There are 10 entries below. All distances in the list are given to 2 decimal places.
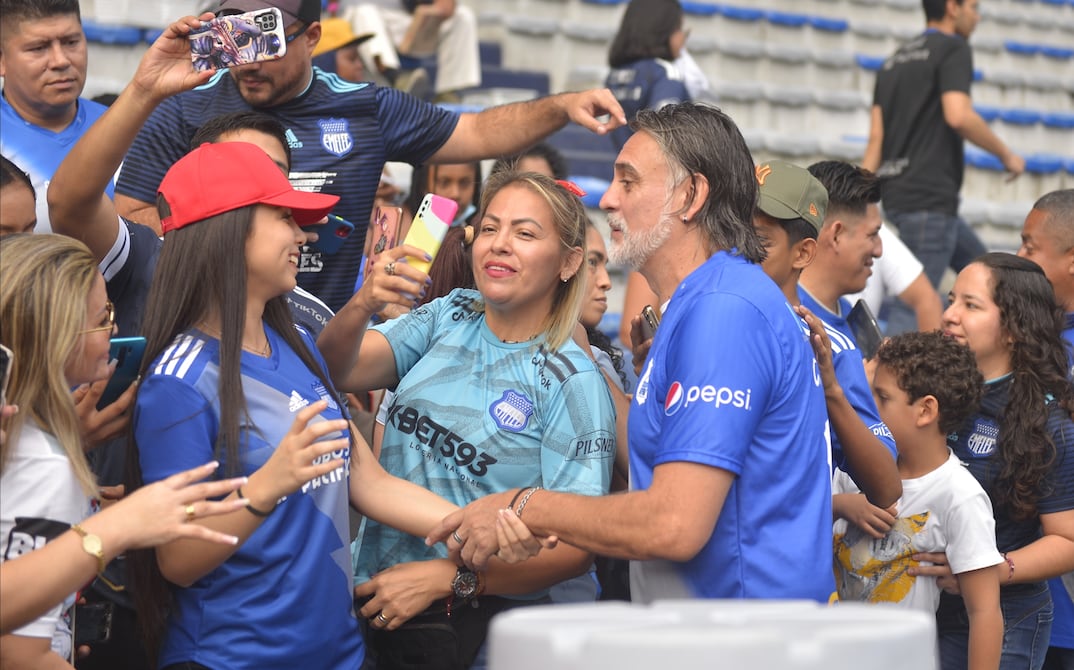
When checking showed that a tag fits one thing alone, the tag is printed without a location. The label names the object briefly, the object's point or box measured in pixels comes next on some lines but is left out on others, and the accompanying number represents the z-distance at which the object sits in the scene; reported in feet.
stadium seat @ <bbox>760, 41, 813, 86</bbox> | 38.86
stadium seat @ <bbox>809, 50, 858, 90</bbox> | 39.70
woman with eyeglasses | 7.82
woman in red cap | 8.52
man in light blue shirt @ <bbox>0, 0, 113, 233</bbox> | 12.76
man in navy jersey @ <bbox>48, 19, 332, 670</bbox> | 10.25
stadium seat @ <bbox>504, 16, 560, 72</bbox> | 35.12
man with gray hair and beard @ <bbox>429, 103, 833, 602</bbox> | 8.47
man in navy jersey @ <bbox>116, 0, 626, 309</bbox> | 12.98
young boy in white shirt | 11.84
